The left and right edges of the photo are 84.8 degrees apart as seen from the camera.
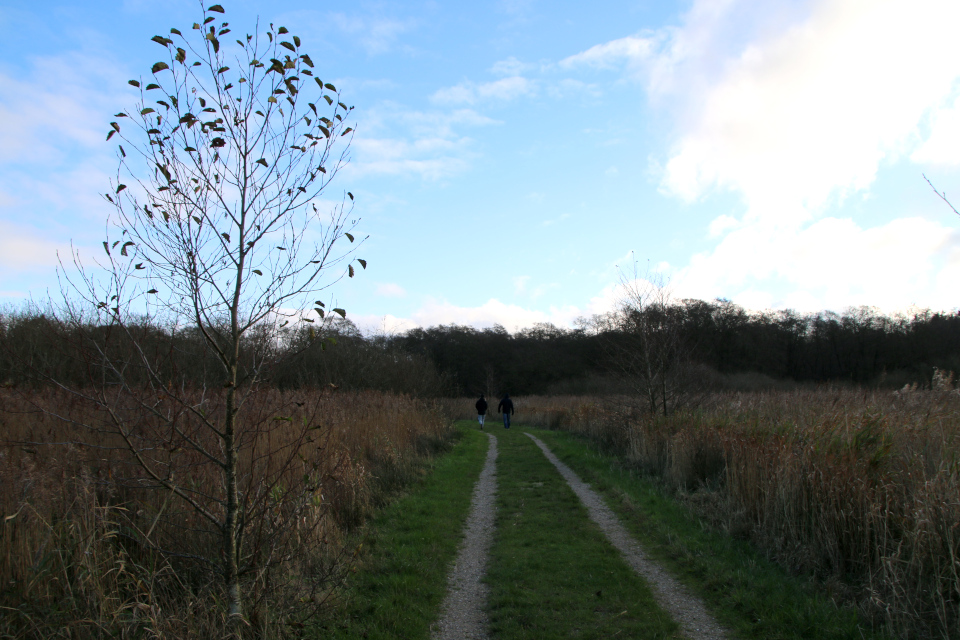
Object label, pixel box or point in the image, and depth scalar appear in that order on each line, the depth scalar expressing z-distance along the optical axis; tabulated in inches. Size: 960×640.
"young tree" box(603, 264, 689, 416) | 526.9
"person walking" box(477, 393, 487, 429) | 1058.7
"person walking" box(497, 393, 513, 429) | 1115.3
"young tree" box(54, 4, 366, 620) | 117.3
